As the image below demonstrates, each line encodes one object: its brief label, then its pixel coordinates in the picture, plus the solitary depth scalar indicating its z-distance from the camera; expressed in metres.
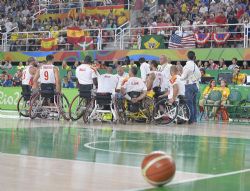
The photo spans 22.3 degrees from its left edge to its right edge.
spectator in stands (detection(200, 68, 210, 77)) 23.48
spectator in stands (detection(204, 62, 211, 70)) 25.21
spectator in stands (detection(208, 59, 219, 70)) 25.08
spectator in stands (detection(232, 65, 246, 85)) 22.77
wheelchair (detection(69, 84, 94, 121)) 18.31
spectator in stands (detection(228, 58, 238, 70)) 24.27
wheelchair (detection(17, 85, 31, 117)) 19.83
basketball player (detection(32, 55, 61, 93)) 18.68
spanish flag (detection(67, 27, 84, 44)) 33.12
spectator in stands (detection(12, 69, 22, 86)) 27.58
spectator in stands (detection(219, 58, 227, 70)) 24.45
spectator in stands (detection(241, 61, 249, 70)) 24.89
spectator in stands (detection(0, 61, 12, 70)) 31.91
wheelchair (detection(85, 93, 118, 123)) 17.80
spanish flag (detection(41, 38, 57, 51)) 34.44
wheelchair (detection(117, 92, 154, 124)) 18.06
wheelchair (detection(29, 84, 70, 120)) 18.77
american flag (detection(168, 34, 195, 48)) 28.44
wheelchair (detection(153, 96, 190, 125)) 18.28
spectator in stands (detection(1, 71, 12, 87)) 28.53
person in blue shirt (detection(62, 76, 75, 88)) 25.59
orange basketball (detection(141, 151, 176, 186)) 7.26
